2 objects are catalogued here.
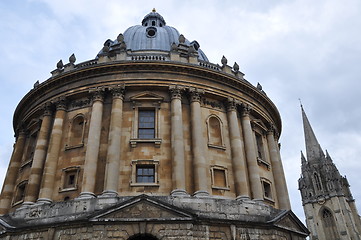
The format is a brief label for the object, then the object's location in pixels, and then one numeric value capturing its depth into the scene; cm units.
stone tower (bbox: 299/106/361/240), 7831
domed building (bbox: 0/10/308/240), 1931
